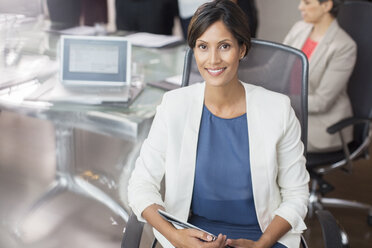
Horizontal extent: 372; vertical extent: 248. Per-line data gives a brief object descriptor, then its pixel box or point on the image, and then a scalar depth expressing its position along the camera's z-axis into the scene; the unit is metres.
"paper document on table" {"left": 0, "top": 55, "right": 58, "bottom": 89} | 2.28
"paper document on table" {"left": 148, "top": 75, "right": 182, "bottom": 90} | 2.28
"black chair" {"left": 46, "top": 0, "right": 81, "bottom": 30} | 3.73
